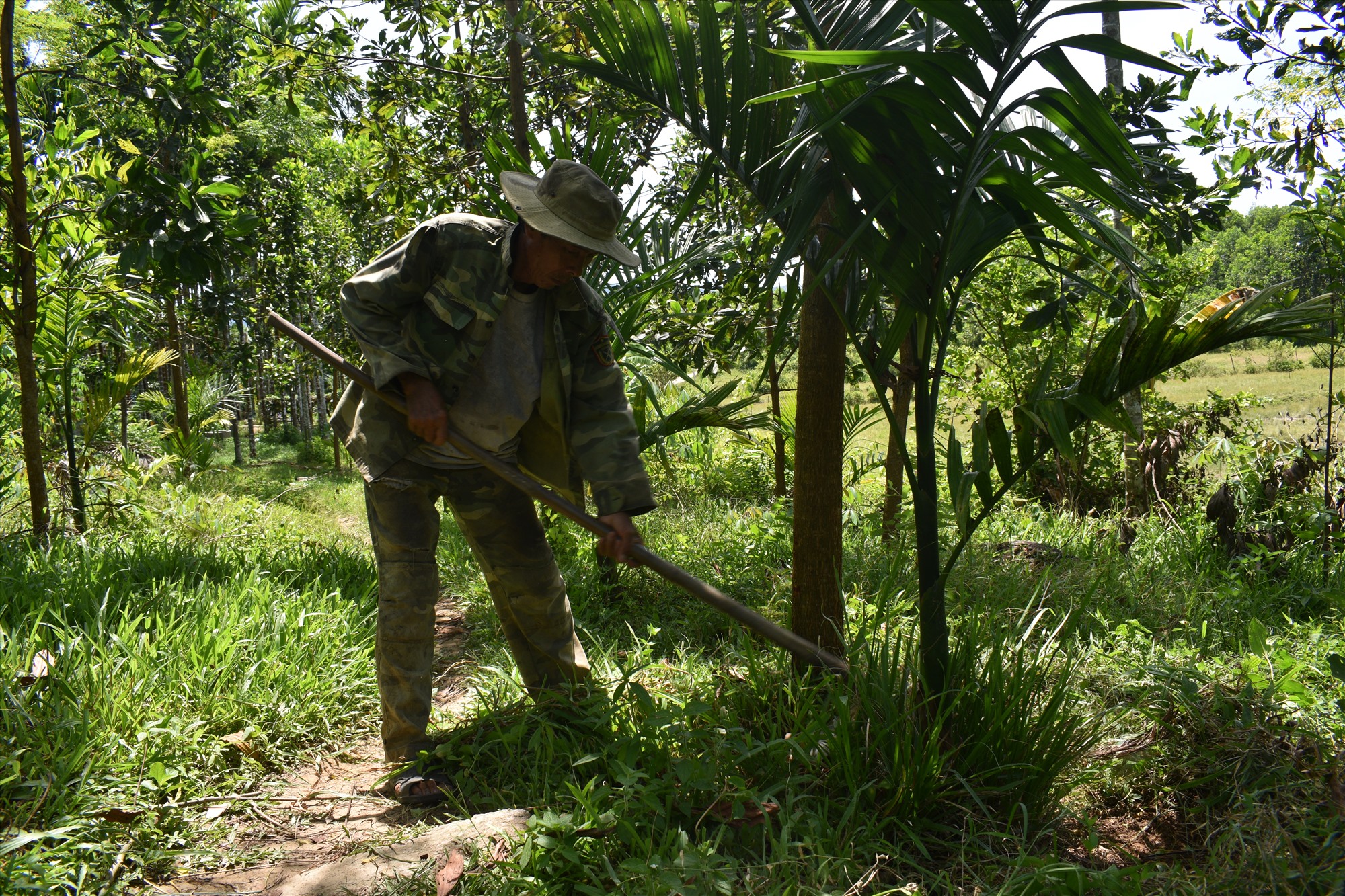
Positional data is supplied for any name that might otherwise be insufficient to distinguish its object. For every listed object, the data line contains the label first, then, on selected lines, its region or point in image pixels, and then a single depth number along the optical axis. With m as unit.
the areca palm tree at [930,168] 2.01
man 2.77
